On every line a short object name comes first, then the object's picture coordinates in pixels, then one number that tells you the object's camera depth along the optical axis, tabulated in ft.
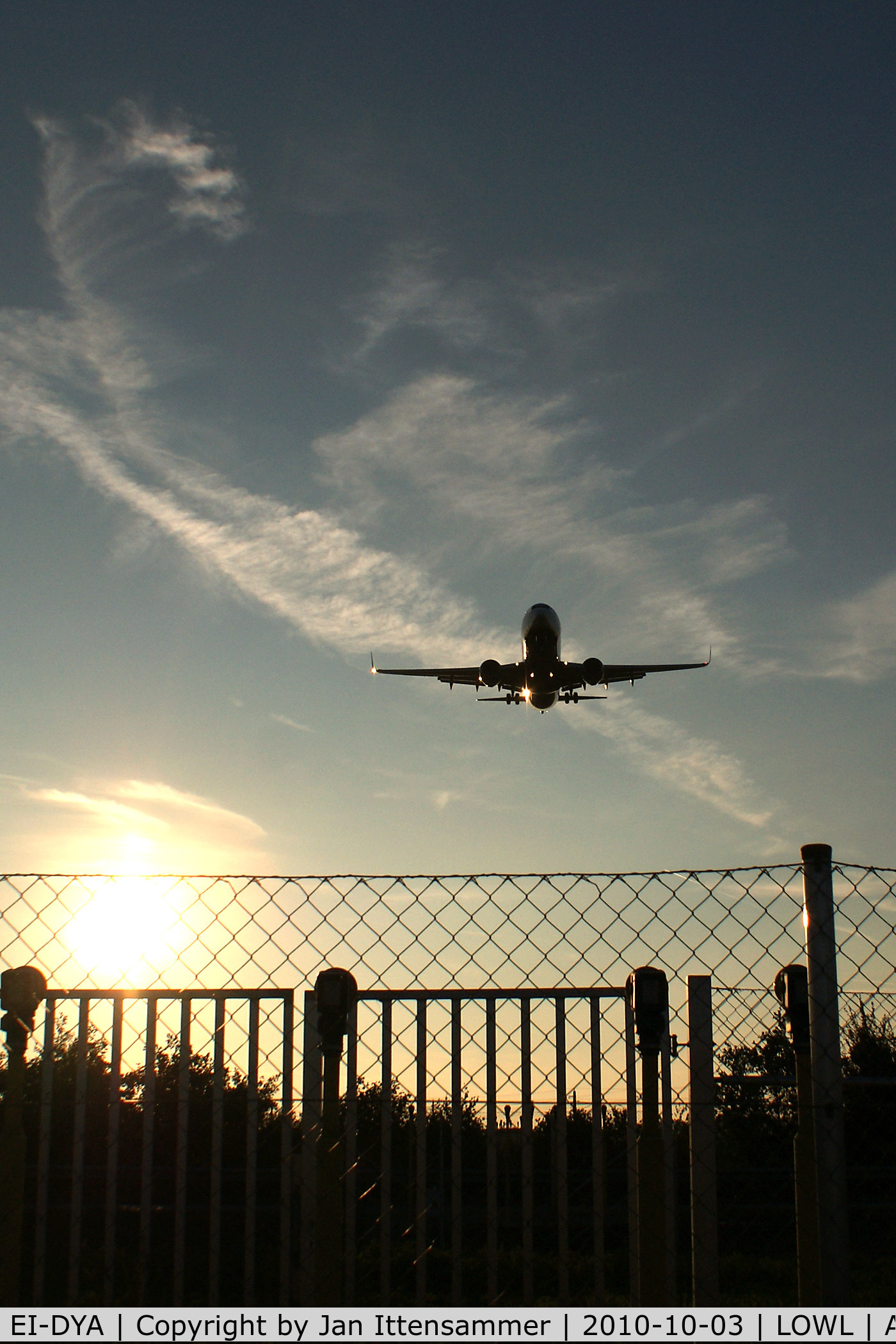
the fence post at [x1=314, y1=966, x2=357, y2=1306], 15.47
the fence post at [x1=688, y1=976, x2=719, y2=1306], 16.47
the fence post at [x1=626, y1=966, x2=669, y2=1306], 16.28
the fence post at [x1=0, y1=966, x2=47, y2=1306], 15.89
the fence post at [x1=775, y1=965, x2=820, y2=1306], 16.19
